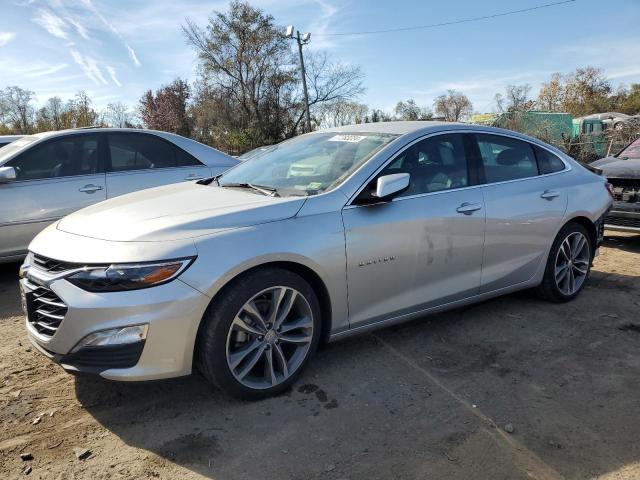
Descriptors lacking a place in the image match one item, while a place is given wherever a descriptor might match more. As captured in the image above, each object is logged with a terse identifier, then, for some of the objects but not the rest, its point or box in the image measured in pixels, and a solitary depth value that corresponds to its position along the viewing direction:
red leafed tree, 44.09
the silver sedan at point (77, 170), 5.38
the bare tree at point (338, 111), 35.38
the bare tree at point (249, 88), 32.94
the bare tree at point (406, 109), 43.94
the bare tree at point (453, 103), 52.75
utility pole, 27.92
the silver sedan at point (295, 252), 2.63
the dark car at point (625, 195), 6.57
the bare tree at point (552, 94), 47.06
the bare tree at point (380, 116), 33.35
